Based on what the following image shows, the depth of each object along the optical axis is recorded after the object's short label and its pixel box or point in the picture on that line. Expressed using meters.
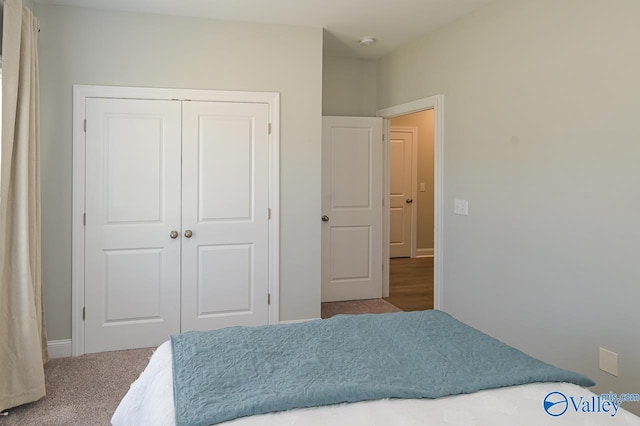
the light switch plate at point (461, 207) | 3.65
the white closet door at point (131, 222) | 3.51
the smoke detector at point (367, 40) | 4.22
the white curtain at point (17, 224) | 2.60
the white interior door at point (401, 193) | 7.38
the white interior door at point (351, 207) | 4.86
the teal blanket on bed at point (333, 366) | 1.48
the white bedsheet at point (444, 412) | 1.39
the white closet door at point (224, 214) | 3.70
